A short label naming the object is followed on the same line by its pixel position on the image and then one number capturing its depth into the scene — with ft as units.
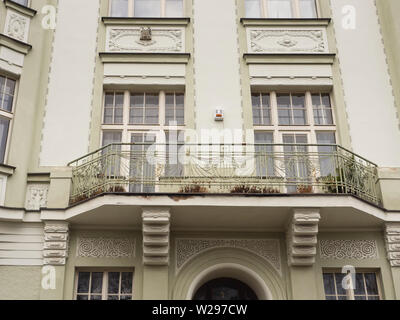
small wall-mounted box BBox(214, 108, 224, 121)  36.70
